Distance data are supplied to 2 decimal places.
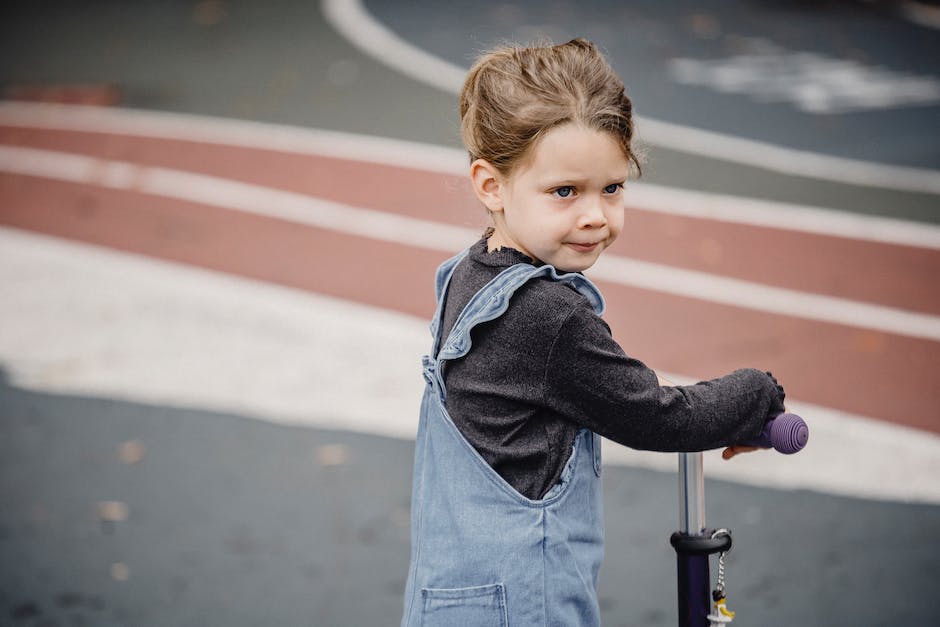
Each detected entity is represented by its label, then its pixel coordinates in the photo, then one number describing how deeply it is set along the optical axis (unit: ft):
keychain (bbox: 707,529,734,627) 14.92
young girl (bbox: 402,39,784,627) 13.47
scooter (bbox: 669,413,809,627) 15.06
